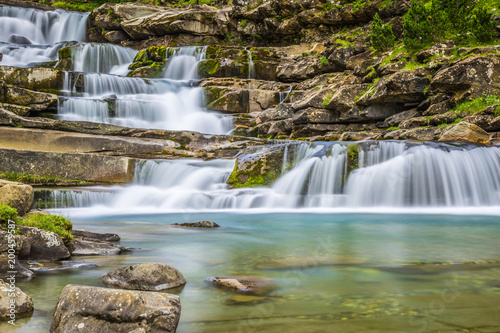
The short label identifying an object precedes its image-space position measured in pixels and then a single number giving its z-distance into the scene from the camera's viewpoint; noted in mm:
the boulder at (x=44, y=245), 4681
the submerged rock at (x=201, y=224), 8225
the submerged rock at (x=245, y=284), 3725
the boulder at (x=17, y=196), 5241
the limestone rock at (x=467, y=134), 13008
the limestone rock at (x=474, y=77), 14711
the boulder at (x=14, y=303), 2935
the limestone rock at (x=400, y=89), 16453
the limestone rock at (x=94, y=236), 5986
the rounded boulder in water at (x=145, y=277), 3660
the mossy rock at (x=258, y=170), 12898
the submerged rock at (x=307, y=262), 4816
